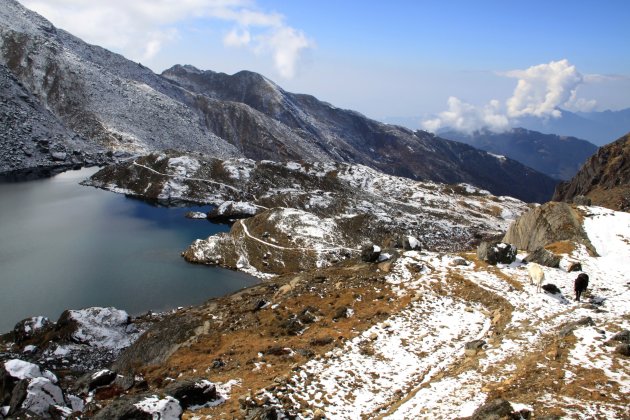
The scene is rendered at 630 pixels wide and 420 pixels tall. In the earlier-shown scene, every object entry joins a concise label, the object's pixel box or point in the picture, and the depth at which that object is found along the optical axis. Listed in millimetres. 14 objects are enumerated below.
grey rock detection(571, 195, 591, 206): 62469
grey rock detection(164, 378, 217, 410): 23734
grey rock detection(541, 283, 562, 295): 36312
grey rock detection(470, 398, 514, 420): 18342
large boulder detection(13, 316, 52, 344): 48978
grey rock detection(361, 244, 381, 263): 45812
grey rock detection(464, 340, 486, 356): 27906
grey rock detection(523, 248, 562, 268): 41438
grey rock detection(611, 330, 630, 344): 25109
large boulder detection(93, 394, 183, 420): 20359
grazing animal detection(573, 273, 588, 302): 34194
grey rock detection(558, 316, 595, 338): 27406
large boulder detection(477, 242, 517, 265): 43438
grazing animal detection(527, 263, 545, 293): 37000
